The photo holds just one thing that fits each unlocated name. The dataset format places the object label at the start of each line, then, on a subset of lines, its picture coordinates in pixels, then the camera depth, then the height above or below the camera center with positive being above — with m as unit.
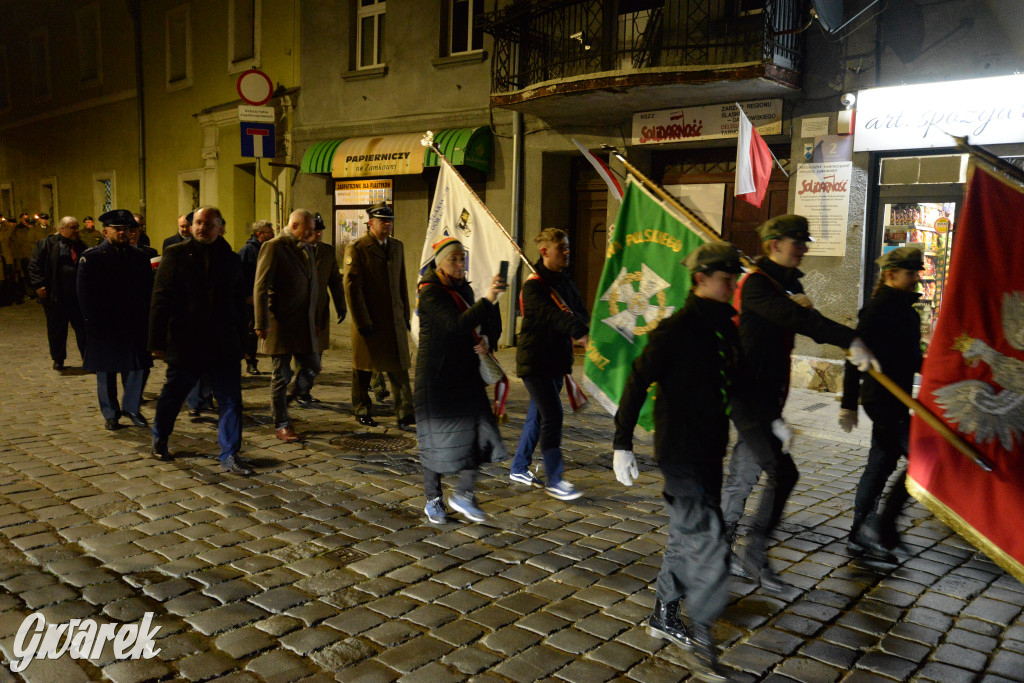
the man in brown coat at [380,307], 7.75 -0.64
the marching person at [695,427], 3.52 -0.77
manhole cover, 7.14 -1.76
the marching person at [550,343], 5.58 -0.68
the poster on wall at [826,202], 10.62 +0.55
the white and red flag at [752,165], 8.20 +0.79
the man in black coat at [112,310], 7.74 -0.71
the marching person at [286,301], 7.34 -0.58
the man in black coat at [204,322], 6.36 -0.66
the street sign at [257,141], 13.80 +1.52
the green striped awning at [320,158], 16.58 +1.52
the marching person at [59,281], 10.47 -0.64
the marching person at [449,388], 5.15 -0.90
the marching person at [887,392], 4.65 -0.81
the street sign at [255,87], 14.82 +2.58
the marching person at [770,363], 4.22 -0.61
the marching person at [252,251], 9.20 -0.18
